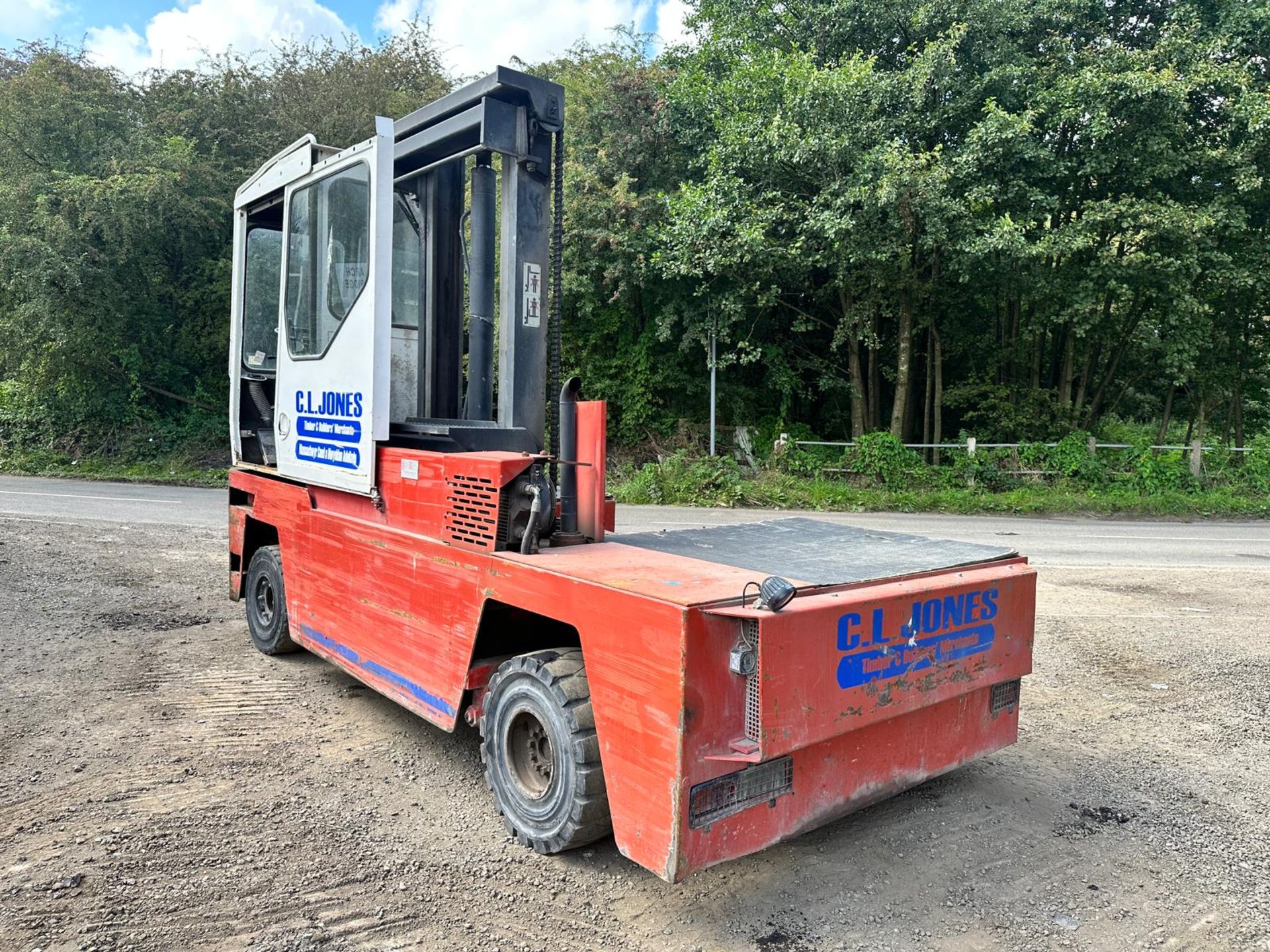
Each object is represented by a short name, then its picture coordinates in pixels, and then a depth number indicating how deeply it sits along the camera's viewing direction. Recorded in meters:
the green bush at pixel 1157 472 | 16.92
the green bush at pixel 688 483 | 16.73
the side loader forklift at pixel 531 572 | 2.75
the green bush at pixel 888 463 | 17.09
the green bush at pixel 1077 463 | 16.91
